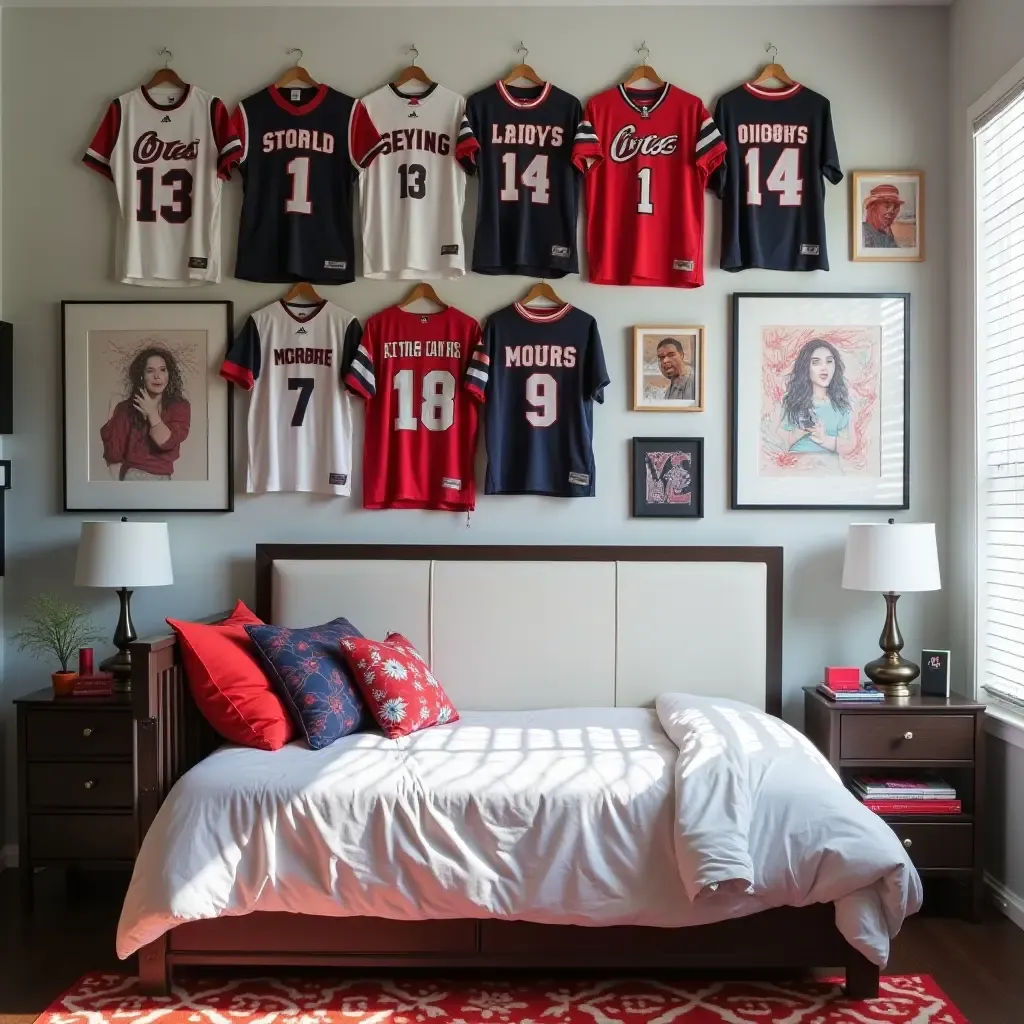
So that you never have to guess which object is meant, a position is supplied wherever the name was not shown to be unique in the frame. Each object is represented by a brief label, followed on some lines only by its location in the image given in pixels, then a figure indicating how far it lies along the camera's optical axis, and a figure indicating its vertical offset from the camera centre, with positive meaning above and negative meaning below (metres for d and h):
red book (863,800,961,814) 2.81 -0.96
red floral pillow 2.64 -0.58
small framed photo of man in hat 3.27 +0.98
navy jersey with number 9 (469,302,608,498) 3.23 +0.34
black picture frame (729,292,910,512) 3.26 +0.32
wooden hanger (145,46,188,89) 3.25 +1.47
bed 2.23 -0.92
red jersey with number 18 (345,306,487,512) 3.25 +0.33
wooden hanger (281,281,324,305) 3.27 +0.71
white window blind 2.87 +0.32
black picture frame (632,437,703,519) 3.27 +0.05
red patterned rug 2.21 -1.27
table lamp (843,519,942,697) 2.92 -0.24
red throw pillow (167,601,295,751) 2.53 -0.57
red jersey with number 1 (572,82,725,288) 3.23 +1.09
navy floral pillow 2.55 -0.55
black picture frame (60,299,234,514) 3.28 +0.23
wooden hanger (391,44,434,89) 3.25 +1.48
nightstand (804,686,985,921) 2.80 -0.81
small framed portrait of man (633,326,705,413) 3.26 +0.44
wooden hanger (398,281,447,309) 3.26 +0.70
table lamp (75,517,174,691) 2.95 -0.23
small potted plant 3.11 -0.49
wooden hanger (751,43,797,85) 3.24 +1.48
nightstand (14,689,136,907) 2.83 -0.91
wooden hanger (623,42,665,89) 3.24 +1.48
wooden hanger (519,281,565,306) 3.26 +0.70
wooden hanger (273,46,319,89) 3.25 +1.47
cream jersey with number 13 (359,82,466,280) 3.24 +1.11
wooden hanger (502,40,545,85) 3.25 +1.48
